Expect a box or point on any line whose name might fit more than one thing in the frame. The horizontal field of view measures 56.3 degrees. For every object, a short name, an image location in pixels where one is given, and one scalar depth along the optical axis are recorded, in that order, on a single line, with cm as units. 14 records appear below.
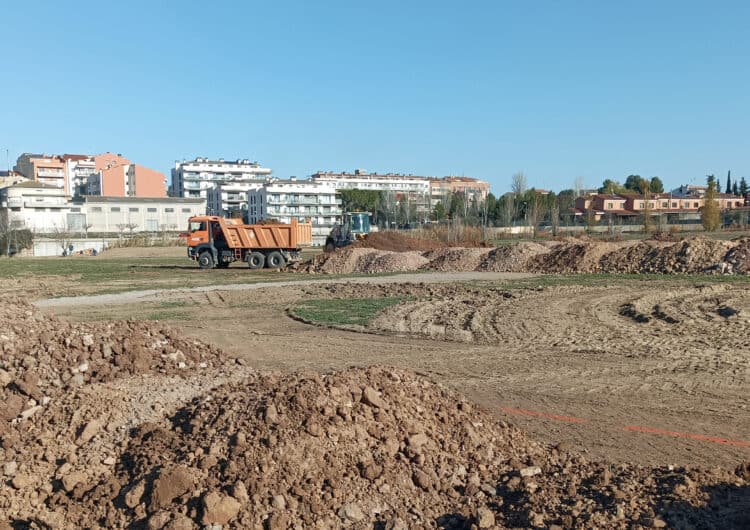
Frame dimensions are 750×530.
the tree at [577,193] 11741
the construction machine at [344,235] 4166
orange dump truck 3497
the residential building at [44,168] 12525
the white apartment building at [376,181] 14150
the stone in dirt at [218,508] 540
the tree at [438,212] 10226
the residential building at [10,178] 11420
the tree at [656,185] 14439
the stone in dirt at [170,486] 566
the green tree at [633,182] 15512
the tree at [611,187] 14005
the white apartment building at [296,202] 10900
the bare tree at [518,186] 10088
